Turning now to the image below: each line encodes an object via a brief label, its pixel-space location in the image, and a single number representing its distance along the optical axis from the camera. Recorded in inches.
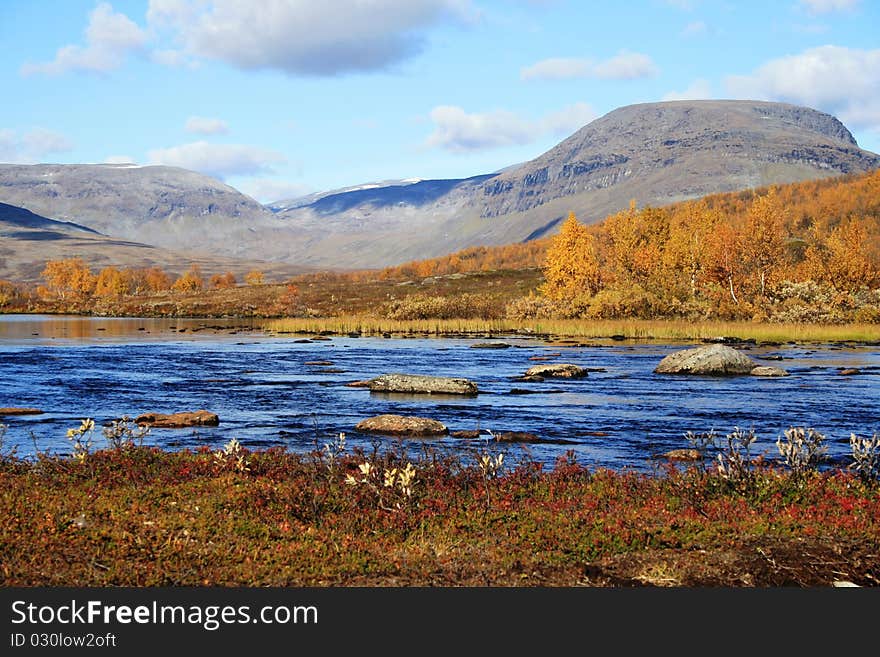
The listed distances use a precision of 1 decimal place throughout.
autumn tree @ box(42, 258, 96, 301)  7370.1
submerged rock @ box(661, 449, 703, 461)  778.2
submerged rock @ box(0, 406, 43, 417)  1079.0
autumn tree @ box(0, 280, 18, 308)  6423.2
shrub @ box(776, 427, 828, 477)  591.2
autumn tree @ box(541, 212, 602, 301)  3909.9
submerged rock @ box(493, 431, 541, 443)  904.3
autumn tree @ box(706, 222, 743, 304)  3614.7
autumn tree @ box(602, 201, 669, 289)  3794.3
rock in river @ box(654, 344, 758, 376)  1633.9
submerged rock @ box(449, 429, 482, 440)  909.2
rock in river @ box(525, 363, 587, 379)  1612.9
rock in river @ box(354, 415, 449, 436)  935.7
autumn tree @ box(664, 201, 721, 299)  3917.3
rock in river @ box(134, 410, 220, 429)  1003.3
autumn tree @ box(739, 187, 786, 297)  3543.3
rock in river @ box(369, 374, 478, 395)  1360.7
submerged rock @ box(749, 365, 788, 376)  1578.5
